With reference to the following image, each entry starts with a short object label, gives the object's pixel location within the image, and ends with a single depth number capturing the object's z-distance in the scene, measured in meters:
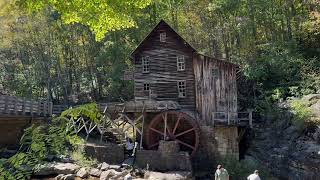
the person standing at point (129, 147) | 23.08
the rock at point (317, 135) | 19.67
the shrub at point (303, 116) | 20.61
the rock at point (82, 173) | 20.26
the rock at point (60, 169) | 20.82
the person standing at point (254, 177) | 12.80
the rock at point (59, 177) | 20.17
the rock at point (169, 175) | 19.42
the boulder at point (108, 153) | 22.19
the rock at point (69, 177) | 19.98
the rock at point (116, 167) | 20.86
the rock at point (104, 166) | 20.97
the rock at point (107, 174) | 19.62
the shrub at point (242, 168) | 20.11
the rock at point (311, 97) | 22.25
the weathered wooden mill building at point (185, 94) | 22.30
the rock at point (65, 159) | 22.17
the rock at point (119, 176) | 19.46
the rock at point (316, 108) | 20.93
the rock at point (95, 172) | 20.50
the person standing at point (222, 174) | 14.67
